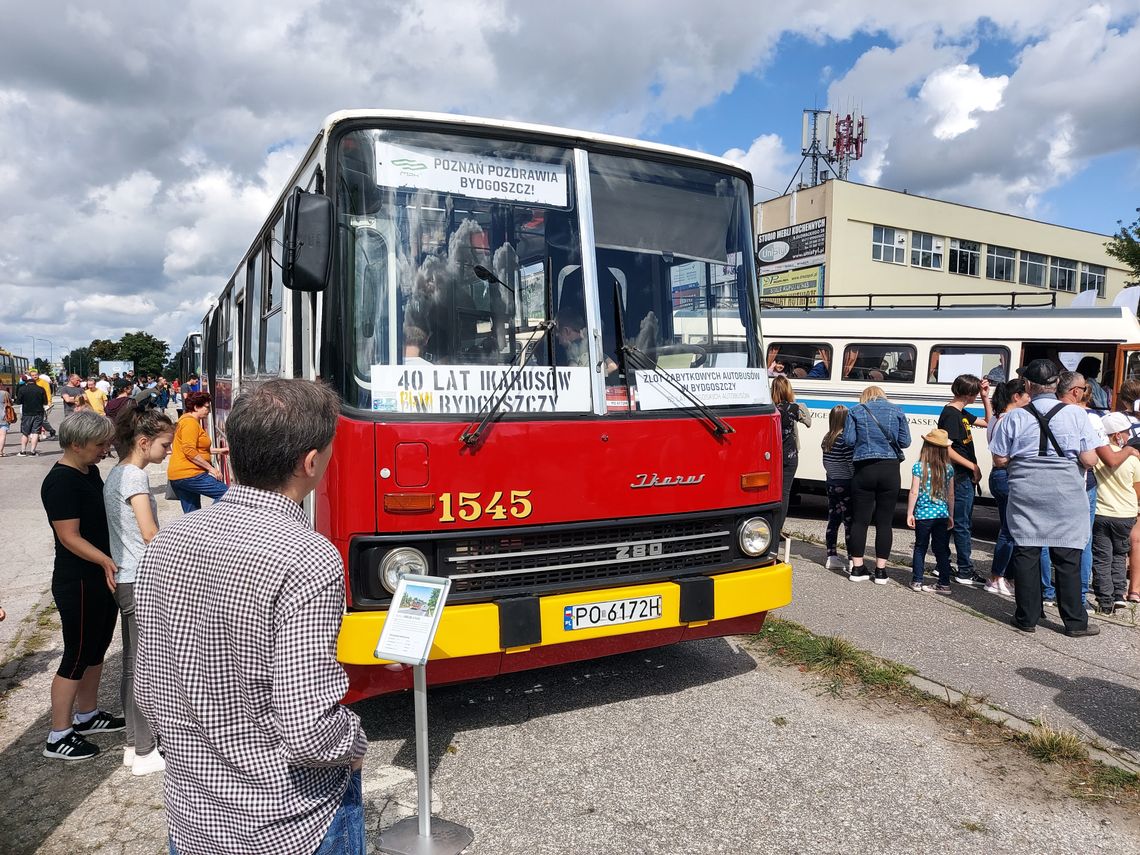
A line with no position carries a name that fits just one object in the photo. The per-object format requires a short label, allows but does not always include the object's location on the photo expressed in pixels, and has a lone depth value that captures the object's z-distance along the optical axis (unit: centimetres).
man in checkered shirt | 168
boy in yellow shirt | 648
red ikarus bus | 374
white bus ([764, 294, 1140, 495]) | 1060
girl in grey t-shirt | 380
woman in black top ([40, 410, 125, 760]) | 375
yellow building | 3544
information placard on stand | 287
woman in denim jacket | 725
